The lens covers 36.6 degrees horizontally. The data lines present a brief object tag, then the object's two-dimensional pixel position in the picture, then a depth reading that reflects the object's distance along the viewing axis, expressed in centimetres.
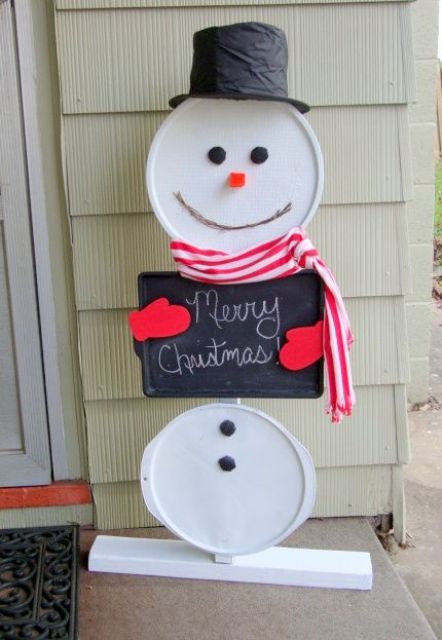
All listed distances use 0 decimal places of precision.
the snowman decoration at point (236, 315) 158
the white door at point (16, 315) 185
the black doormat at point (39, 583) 164
